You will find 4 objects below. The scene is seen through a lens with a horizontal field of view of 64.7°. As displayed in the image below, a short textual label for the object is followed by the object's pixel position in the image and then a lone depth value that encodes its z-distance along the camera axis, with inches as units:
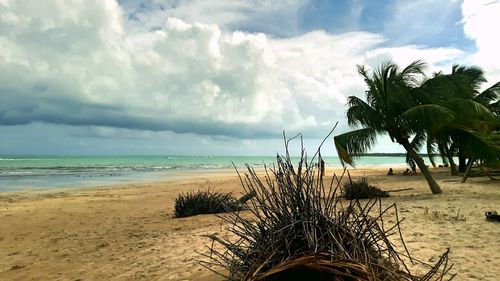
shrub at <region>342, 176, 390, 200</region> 503.0
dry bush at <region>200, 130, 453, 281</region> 110.6
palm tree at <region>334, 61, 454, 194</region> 523.5
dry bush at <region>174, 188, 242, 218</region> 442.3
